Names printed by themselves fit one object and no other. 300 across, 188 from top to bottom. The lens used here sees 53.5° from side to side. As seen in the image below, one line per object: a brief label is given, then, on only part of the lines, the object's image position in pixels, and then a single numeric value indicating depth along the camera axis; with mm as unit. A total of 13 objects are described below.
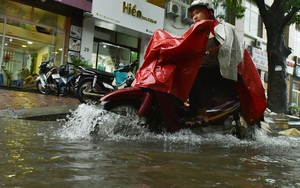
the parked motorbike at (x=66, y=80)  9500
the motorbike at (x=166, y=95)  3537
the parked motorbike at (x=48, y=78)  9789
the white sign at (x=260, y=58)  20406
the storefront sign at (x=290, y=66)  23261
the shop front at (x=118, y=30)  12281
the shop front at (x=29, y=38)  11031
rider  3729
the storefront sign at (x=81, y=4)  11099
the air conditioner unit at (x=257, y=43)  20920
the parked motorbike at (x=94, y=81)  8070
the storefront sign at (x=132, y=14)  12000
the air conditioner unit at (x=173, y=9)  14972
